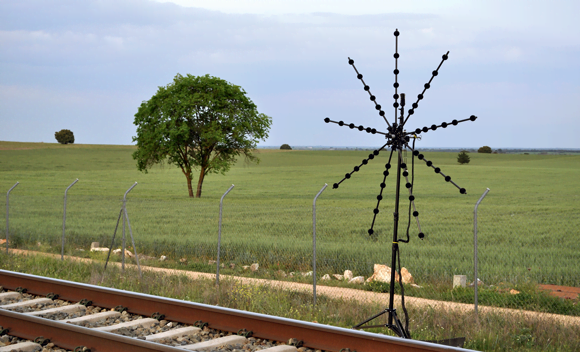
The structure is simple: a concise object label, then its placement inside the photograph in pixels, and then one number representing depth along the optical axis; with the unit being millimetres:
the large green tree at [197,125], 45344
